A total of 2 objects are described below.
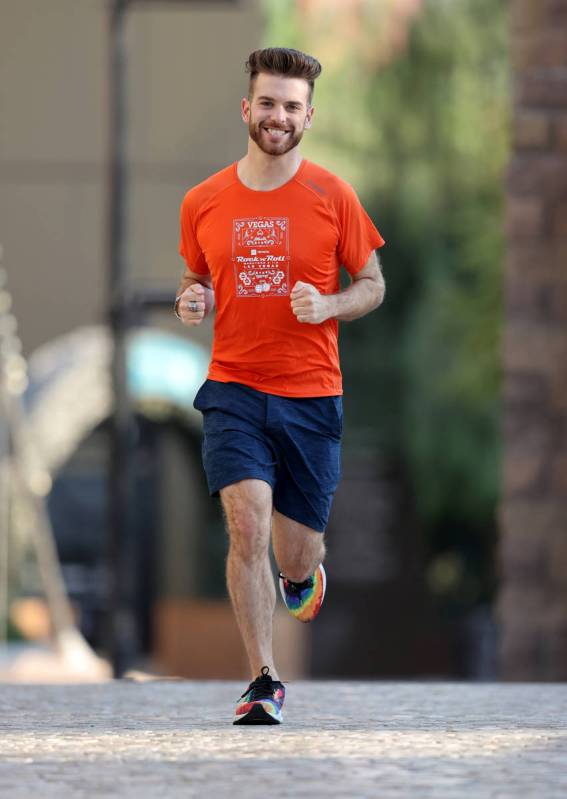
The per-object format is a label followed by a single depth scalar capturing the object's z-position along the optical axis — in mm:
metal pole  27922
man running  13836
